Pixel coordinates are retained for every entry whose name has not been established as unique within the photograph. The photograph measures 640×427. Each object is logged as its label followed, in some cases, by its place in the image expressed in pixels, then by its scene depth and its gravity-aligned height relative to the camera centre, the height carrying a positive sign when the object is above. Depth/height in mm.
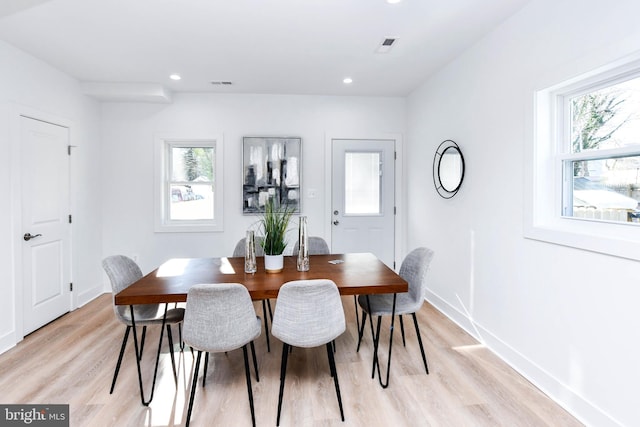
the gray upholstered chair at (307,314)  1783 -591
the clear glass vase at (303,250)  2383 -309
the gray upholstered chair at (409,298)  2318 -671
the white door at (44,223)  3086 -154
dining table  1905 -464
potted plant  2342 -257
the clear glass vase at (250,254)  2340 -333
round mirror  3256 +388
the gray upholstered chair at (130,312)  2125 -709
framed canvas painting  4352 +454
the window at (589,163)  1803 +263
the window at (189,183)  4438 +316
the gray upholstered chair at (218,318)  1720 -592
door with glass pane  4520 +142
